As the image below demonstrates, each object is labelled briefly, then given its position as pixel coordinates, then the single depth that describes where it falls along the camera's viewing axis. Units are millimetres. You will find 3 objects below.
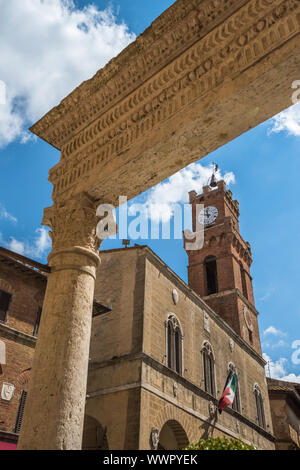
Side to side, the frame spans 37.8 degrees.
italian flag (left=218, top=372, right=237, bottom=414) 14766
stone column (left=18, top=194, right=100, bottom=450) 3156
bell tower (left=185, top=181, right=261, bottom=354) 23047
